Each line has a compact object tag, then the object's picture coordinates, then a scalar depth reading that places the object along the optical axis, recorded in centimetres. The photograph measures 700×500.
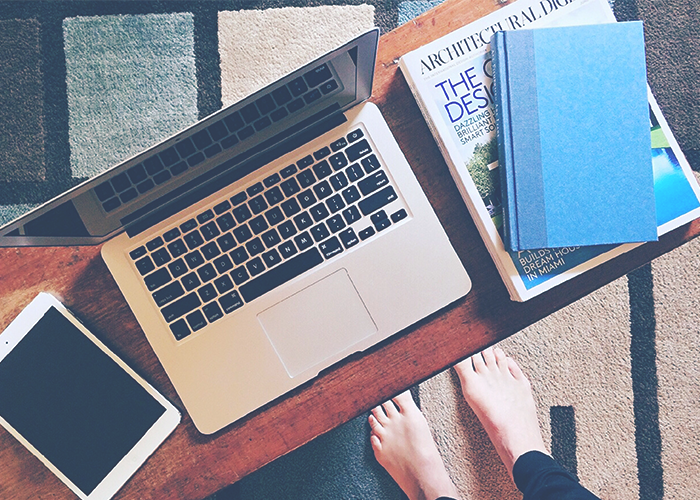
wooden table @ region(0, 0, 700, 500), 62
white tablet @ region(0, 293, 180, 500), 59
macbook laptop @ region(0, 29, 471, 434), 59
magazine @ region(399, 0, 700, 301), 60
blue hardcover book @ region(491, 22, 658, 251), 58
